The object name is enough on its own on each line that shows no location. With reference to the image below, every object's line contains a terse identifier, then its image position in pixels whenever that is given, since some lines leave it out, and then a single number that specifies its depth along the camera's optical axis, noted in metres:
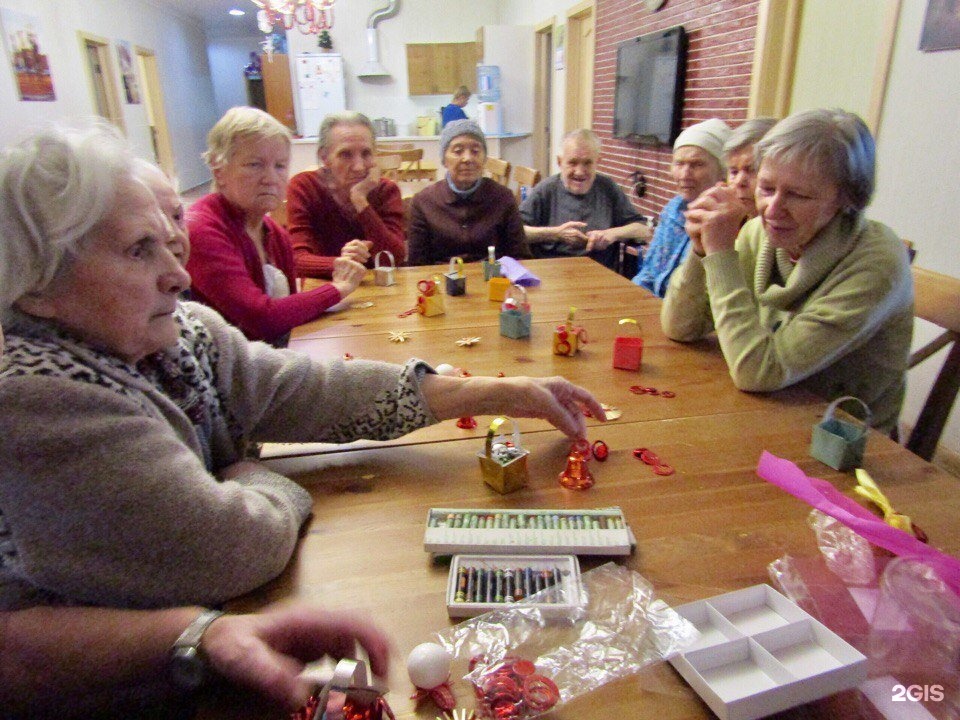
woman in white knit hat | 2.45
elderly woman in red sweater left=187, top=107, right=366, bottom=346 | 1.73
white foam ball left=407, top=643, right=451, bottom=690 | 0.62
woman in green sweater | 1.23
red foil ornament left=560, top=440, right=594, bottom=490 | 0.97
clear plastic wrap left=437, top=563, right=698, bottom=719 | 0.62
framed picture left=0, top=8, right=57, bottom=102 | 5.40
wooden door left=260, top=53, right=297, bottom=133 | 8.97
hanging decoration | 5.30
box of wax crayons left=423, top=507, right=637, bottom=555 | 0.81
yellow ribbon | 0.83
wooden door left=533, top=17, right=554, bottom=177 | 7.06
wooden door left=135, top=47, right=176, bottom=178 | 9.29
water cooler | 7.09
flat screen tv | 4.19
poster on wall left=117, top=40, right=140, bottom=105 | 8.01
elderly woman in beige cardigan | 0.64
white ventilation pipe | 7.70
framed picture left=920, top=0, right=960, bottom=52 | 2.13
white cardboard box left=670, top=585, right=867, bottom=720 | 0.58
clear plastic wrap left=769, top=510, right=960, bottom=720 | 0.61
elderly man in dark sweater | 3.12
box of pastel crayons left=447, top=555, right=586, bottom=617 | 0.72
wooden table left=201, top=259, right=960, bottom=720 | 0.72
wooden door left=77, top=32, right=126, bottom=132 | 7.25
